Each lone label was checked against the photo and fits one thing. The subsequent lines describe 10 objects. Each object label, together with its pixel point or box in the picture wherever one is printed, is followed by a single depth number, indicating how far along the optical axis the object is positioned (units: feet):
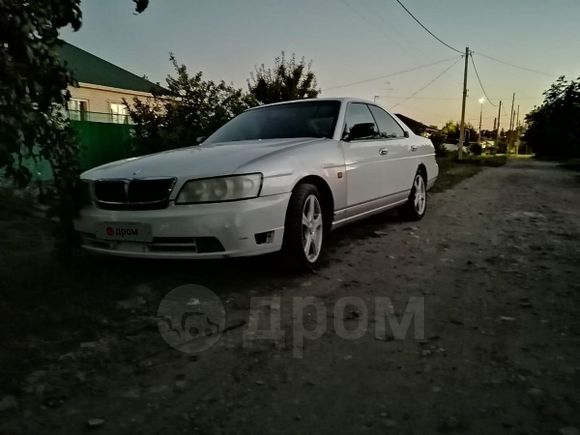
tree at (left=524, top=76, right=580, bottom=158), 91.93
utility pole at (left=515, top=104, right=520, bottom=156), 304.05
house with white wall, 58.18
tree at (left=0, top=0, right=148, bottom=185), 8.51
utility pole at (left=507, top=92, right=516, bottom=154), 291.32
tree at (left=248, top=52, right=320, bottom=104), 56.80
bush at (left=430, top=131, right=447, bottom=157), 124.77
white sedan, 11.14
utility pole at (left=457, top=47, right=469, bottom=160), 118.42
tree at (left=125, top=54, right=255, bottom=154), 30.48
